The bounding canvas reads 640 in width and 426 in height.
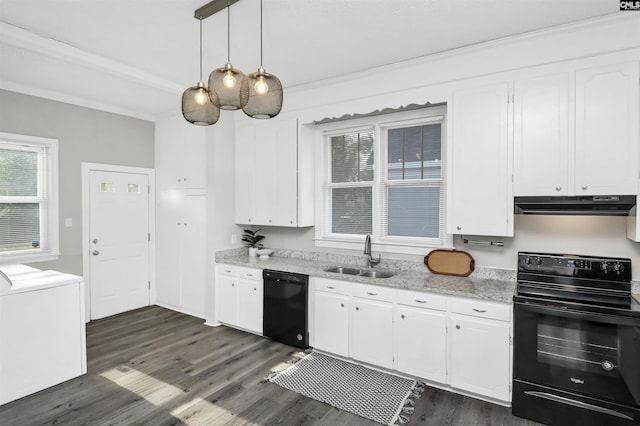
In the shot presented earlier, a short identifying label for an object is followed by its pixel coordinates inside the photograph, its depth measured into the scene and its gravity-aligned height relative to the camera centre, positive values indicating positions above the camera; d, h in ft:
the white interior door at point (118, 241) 14.74 -1.44
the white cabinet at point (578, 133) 7.87 +1.83
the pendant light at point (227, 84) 6.78 +2.47
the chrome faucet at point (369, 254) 11.85 -1.54
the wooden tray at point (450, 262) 10.37 -1.65
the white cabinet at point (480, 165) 9.18 +1.21
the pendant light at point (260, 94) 6.77 +2.29
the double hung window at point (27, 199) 12.41 +0.40
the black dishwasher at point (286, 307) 11.59 -3.39
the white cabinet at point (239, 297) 12.75 -3.38
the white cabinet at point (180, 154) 14.79 +2.48
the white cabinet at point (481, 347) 8.29 -3.43
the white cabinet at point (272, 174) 13.12 +1.39
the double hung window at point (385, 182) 11.43 +0.96
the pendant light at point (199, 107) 7.30 +2.21
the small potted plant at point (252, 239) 14.87 -1.28
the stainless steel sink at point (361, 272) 11.53 -2.15
